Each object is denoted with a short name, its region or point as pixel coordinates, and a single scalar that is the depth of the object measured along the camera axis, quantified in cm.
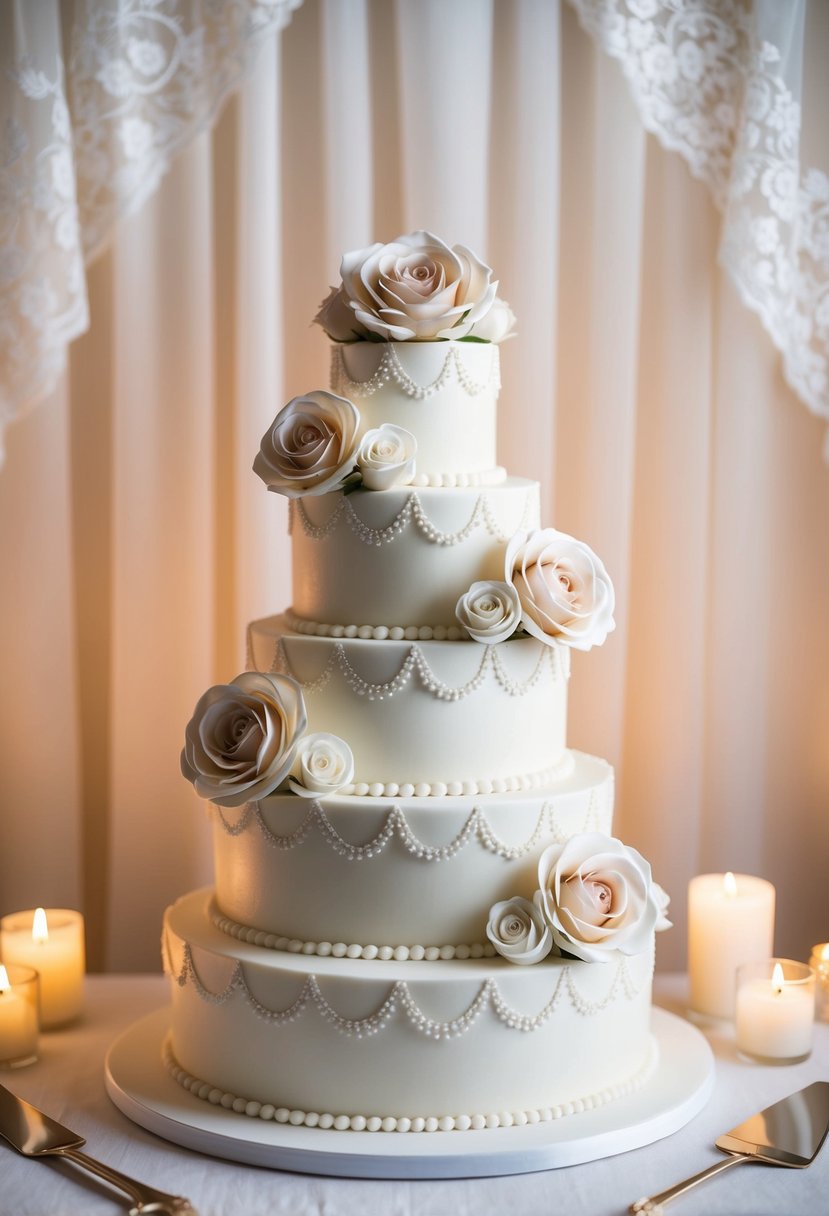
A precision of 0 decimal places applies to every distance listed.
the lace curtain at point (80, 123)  231
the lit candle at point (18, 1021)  198
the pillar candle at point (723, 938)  220
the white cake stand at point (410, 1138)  165
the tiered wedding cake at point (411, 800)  172
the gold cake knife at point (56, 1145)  155
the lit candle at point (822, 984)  227
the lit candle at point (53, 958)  214
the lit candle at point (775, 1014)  202
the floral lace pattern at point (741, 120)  238
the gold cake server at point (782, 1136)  171
